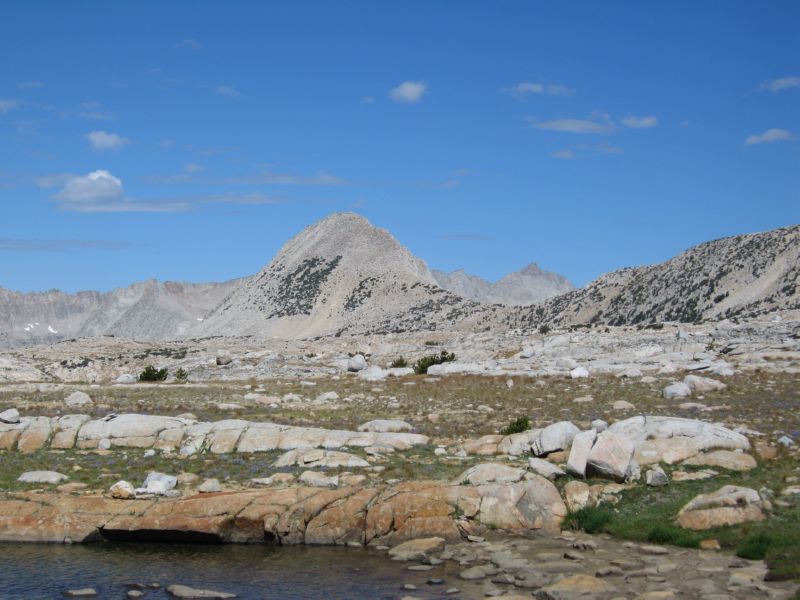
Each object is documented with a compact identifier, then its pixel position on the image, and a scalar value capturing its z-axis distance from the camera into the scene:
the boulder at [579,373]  46.19
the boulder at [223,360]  70.07
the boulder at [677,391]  37.22
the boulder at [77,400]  39.24
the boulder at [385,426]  30.58
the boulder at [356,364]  60.28
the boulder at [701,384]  39.07
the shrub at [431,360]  55.38
